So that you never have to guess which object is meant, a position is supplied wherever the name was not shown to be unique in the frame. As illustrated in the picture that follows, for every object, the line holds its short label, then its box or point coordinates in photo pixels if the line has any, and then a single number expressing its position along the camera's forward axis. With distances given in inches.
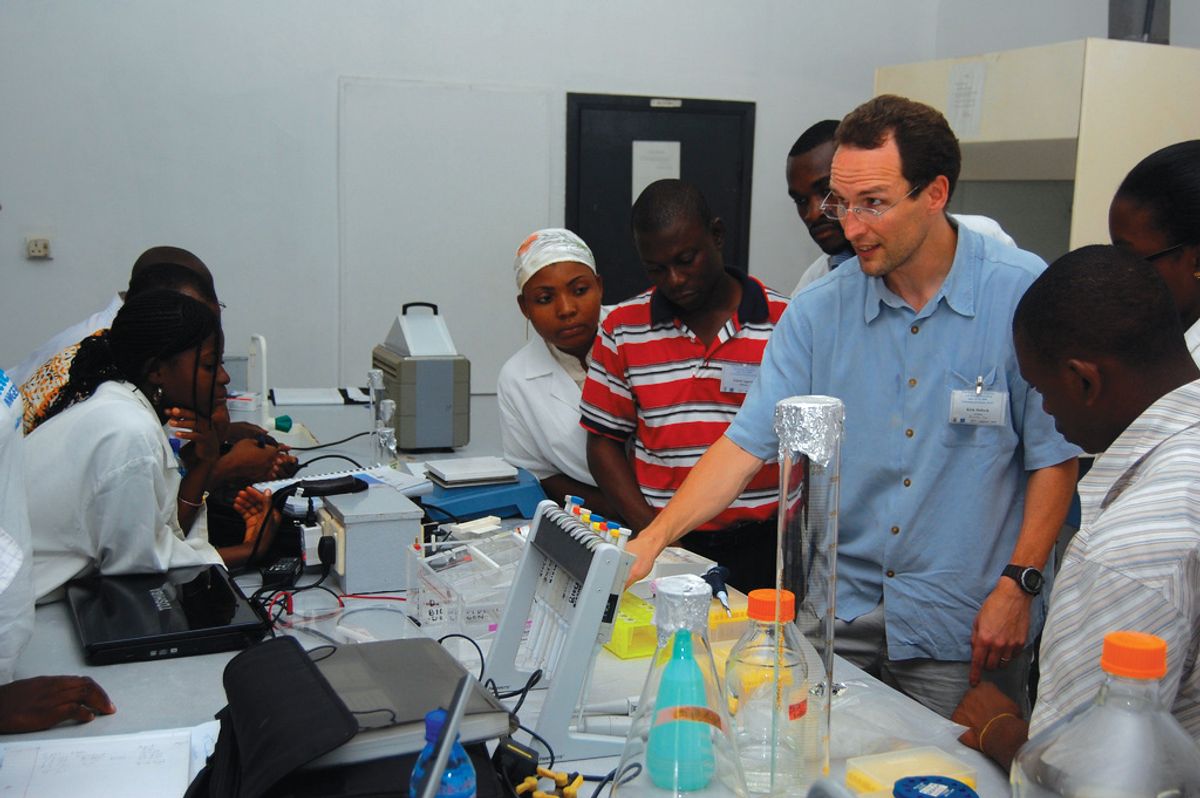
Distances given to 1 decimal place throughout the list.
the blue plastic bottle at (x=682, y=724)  42.6
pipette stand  51.1
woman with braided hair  73.0
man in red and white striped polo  90.5
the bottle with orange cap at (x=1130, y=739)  33.6
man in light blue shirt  67.4
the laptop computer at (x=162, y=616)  65.8
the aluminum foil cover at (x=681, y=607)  42.8
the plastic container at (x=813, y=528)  48.5
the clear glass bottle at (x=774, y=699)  46.7
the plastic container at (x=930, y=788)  40.3
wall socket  165.2
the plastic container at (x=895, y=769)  47.9
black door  190.7
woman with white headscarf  103.3
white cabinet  134.4
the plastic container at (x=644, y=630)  65.0
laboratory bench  54.1
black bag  40.2
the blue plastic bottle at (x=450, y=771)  36.9
